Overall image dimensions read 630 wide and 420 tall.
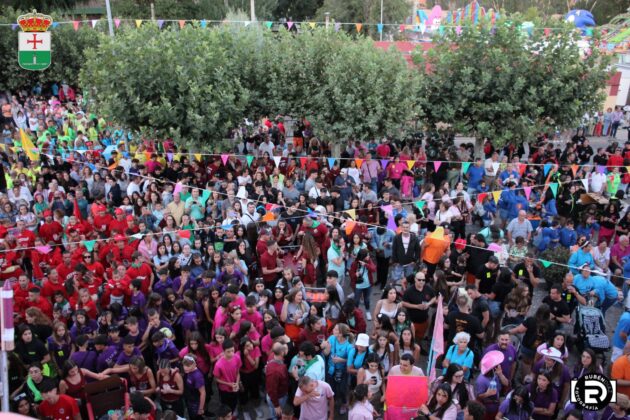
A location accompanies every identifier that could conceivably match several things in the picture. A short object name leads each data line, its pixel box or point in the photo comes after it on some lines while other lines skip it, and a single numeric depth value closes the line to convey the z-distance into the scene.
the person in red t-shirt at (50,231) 10.82
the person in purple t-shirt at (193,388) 6.60
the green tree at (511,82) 14.67
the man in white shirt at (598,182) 12.66
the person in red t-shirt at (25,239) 10.15
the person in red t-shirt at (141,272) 8.73
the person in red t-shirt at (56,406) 6.12
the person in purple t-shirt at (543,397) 6.40
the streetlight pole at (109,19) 20.49
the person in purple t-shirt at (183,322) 7.68
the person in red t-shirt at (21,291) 8.19
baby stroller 7.62
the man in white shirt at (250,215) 10.67
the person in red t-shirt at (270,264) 9.37
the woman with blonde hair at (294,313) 7.70
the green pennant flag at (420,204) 11.24
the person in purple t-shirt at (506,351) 6.84
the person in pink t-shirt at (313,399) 6.29
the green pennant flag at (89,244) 9.52
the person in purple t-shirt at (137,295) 8.27
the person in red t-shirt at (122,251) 9.69
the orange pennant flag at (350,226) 9.96
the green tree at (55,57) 23.66
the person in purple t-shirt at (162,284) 8.52
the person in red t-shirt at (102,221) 10.91
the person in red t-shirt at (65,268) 9.03
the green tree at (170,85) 13.65
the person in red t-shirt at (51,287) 8.44
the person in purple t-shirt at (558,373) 6.64
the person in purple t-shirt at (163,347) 6.93
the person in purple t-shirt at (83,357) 6.89
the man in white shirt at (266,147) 15.69
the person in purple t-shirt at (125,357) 6.86
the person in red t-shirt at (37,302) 8.07
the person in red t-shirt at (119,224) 10.48
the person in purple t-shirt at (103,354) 6.93
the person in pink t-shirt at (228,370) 6.83
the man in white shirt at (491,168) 13.23
